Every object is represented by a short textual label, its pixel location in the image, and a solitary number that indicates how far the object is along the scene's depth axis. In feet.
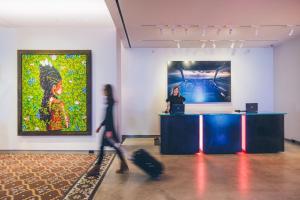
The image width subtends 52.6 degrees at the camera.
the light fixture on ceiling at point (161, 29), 24.44
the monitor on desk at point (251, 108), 25.53
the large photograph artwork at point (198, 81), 34.78
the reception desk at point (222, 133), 24.56
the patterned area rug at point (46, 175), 14.75
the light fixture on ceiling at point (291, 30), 24.56
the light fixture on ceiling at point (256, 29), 24.30
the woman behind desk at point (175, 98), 28.40
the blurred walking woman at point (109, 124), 17.49
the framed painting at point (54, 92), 24.99
